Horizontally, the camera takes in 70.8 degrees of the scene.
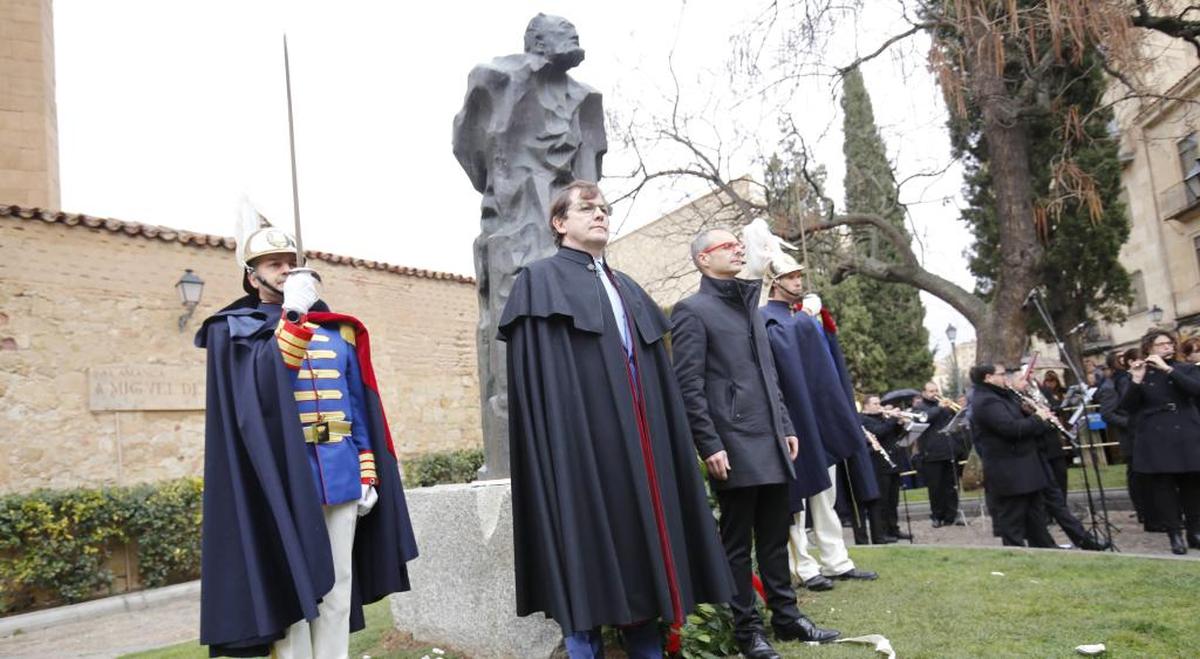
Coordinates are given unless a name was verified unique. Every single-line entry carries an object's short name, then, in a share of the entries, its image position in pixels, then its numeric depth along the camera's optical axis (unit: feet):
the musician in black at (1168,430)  21.68
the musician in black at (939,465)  33.47
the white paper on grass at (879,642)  11.46
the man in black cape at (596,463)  9.38
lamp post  91.30
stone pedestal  12.48
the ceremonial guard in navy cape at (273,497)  9.47
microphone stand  22.11
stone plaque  34.83
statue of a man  15.93
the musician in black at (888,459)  29.99
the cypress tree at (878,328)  95.30
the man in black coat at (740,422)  11.89
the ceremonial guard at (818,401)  15.64
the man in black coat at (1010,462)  21.90
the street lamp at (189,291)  37.14
